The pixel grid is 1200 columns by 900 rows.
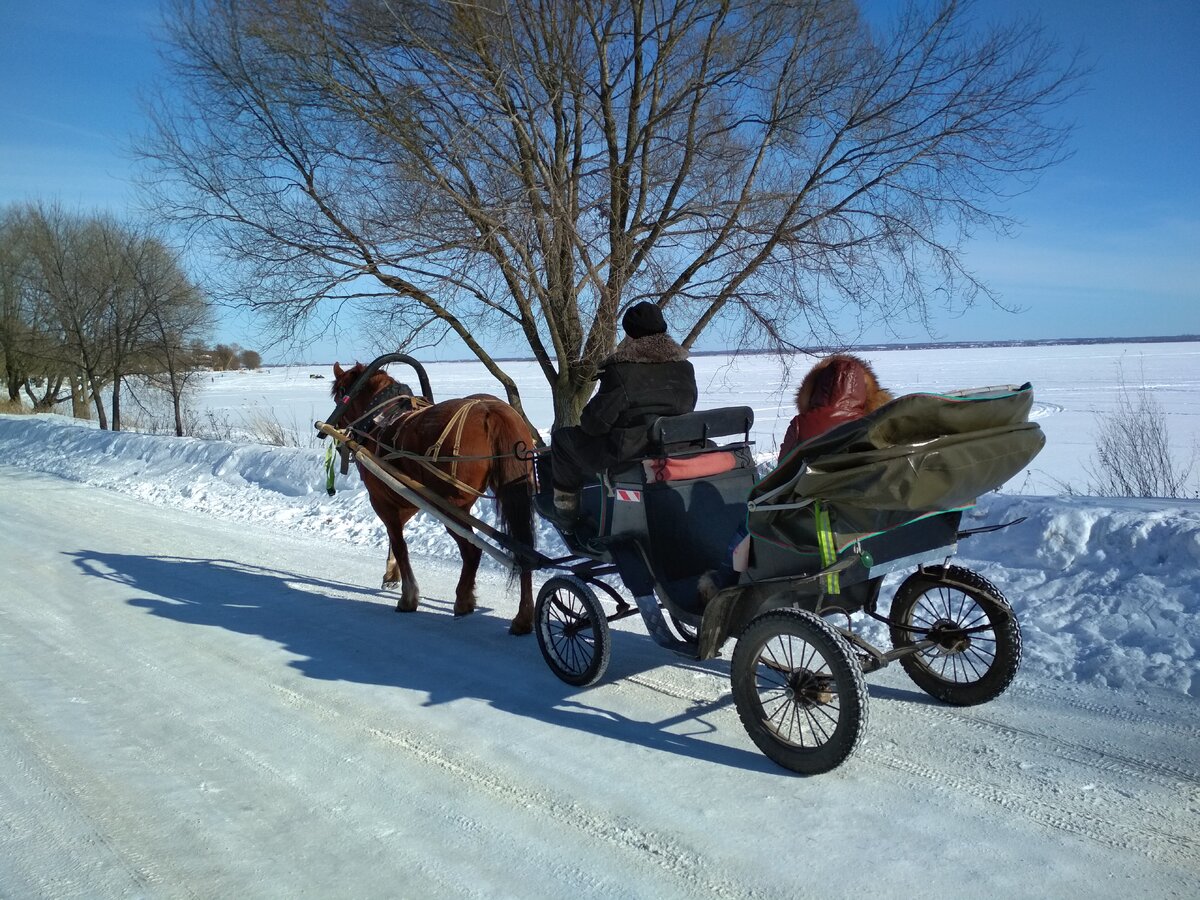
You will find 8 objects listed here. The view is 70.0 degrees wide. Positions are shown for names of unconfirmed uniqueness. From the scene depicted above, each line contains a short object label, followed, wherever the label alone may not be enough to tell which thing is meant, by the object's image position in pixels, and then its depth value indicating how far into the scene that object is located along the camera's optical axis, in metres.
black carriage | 3.32
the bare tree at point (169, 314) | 20.30
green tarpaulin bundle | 3.24
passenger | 4.32
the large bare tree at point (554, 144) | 8.20
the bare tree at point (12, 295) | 27.03
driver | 4.50
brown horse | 6.04
